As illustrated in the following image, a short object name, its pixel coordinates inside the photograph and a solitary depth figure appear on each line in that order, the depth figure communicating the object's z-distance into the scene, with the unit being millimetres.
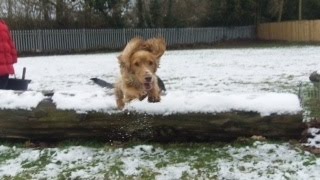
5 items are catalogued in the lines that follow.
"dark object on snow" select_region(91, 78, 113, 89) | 7180
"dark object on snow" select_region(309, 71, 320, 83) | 8900
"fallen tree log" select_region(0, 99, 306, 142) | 5508
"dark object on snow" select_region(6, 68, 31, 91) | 7477
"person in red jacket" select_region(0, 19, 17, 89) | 7496
